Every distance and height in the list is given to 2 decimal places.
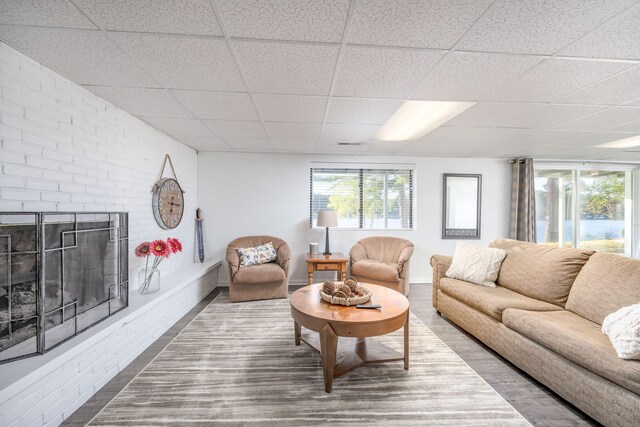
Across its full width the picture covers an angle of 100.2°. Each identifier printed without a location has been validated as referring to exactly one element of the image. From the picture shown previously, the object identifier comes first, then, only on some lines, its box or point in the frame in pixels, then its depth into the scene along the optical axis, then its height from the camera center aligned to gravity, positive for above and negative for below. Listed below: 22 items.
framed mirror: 4.75 +0.11
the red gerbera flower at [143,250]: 2.61 -0.39
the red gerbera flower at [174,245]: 2.84 -0.37
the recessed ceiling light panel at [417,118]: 2.55 +1.02
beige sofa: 1.51 -0.82
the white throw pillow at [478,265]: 2.95 -0.61
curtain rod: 4.89 +0.93
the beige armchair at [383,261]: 3.71 -0.75
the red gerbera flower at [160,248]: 2.66 -0.38
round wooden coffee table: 1.86 -0.82
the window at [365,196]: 4.71 +0.27
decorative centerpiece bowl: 2.16 -0.70
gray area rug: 1.62 -1.25
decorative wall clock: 3.18 +0.11
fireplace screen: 1.51 -0.45
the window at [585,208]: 4.96 +0.07
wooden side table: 3.93 -0.79
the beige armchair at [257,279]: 3.56 -0.92
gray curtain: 4.61 +0.15
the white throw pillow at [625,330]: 1.44 -0.69
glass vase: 2.66 -0.74
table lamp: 4.16 -0.13
